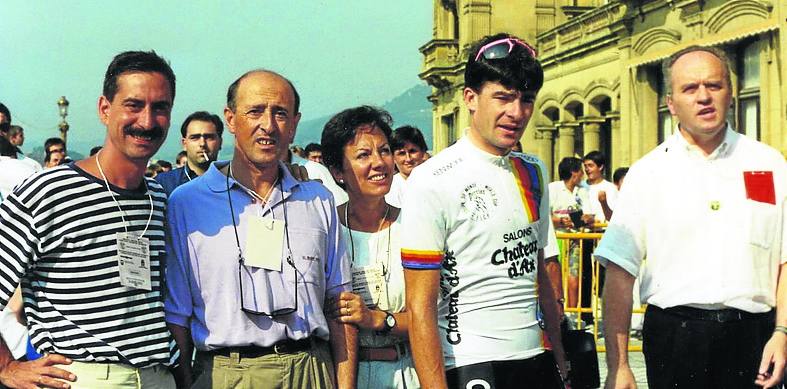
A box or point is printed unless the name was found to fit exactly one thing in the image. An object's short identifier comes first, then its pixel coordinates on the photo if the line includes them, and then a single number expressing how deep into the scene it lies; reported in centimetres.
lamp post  3697
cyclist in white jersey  407
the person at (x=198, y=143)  765
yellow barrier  1144
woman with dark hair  461
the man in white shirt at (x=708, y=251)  454
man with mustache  374
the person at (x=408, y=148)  789
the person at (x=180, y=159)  1542
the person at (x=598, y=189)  1379
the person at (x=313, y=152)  1299
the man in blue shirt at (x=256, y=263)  405
